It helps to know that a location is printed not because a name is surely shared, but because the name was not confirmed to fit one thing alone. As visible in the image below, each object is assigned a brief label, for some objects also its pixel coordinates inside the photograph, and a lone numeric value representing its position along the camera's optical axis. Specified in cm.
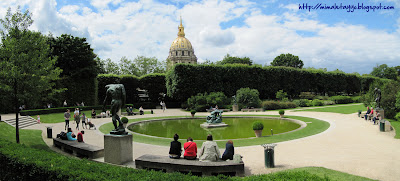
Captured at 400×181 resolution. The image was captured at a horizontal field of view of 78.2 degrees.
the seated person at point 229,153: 887
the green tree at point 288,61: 8644
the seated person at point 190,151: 887
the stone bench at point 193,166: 790
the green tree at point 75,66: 3894
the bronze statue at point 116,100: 952
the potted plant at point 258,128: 1573
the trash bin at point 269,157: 900
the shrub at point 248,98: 3794
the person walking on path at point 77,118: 1984
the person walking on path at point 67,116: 2000
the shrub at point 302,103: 4112
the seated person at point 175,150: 907
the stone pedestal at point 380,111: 2065
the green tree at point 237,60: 8544
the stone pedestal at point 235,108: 3588
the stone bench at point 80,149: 1037
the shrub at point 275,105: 3756
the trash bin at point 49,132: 1597
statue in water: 2194
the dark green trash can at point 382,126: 1652
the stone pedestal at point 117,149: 921
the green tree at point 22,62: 1225
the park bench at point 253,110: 3503
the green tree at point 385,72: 10103
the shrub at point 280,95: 4431
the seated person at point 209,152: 855
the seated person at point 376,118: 2006
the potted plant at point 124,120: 2121
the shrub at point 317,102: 4179
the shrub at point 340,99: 4678
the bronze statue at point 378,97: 2120
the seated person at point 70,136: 1307
